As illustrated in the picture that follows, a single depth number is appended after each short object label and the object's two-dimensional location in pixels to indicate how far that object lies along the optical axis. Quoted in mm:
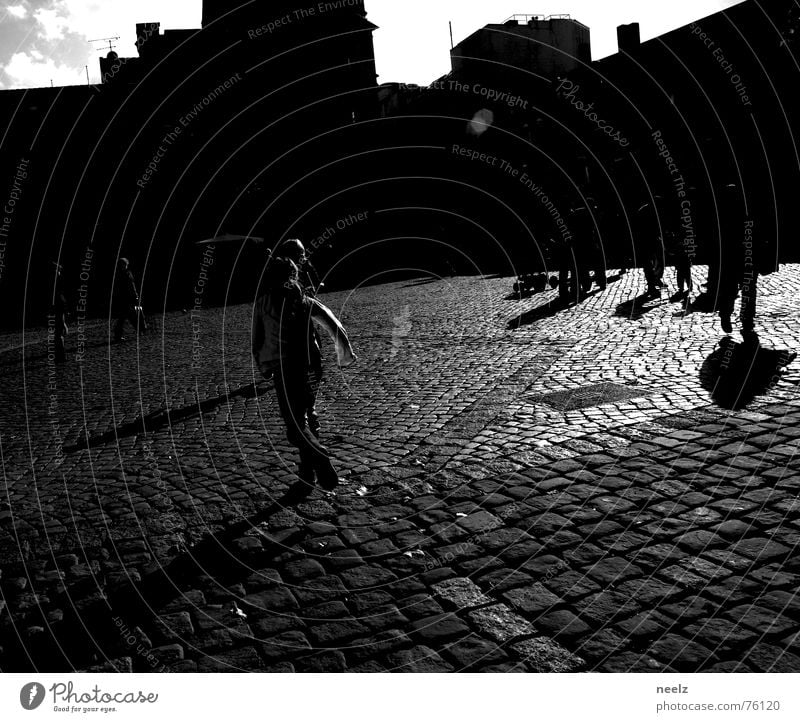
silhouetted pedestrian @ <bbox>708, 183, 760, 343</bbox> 9562
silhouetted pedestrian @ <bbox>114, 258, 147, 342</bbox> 17672
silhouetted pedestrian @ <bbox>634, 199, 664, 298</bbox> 14077
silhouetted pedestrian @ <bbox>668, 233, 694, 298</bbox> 14555
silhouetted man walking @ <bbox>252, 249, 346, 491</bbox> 5574
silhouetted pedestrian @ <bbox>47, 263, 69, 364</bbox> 14797
